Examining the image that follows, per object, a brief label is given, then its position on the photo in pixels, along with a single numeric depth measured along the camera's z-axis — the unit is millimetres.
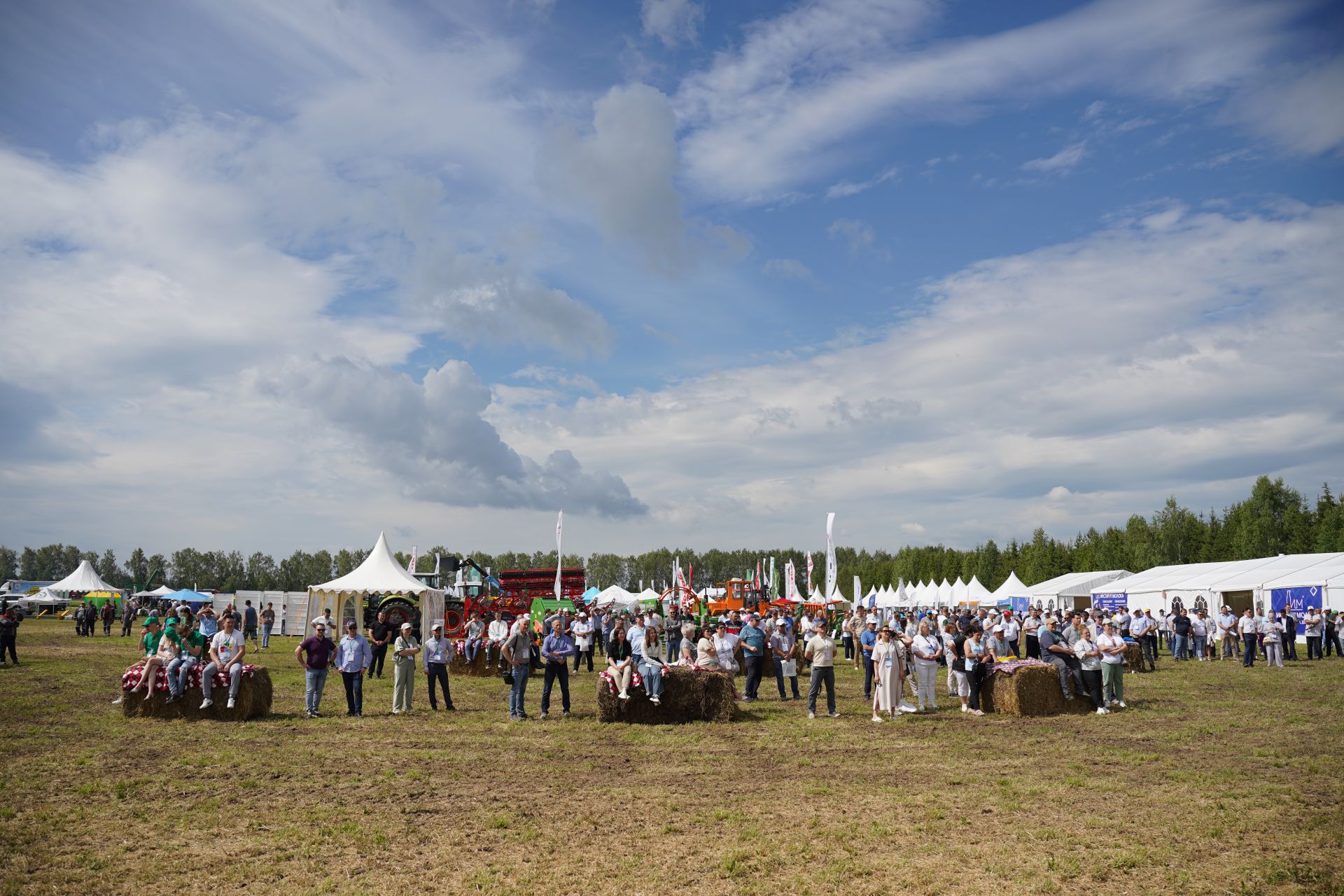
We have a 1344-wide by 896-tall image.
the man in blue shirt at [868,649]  17422
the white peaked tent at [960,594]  52719
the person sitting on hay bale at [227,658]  13727
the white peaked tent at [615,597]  48844
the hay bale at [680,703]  14250
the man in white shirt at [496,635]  21781
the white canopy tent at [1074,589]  48094
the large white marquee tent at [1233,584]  32375
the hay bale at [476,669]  21984
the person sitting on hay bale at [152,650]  13750
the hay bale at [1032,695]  14906
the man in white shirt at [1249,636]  24344
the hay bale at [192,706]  13820
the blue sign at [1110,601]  41125
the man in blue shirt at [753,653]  17297
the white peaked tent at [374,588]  27344
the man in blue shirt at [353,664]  14781
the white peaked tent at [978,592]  50756
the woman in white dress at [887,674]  14438
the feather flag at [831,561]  32125
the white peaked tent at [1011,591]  50562
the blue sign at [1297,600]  31781
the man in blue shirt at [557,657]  14383
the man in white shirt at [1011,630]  21281
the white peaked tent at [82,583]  63062
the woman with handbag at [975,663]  15336
